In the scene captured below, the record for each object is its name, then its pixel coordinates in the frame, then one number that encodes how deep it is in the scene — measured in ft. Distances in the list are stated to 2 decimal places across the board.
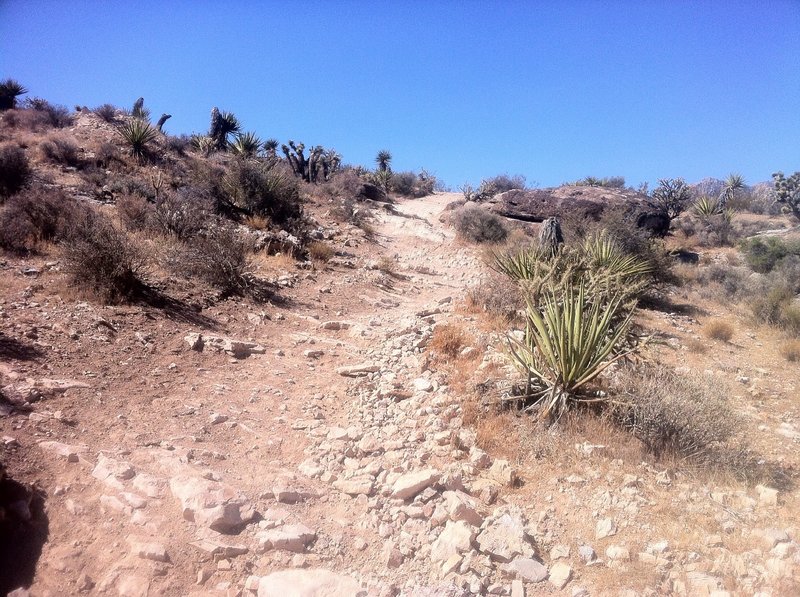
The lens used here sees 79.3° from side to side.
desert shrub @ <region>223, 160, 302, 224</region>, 45.93
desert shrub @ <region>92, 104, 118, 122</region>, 72.54
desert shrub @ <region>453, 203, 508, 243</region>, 55.93
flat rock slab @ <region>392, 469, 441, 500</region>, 10.64
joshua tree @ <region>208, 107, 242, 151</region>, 84.04
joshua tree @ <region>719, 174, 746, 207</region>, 92.10
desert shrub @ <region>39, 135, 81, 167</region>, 47.96
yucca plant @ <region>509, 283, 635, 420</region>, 13.82
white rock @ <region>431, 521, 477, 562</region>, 9.00
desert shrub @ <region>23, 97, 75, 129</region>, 65.62
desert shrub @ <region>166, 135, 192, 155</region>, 66.74
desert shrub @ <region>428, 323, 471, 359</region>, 19.65
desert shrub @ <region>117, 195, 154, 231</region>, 33.12
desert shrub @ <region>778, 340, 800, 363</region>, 23.07
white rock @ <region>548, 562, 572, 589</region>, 8.45
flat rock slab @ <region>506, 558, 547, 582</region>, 8.57
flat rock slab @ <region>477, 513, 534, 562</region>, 8.98
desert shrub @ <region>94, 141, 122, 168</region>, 51.13
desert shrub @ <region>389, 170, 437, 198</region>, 99.96
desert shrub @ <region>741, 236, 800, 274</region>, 43.11
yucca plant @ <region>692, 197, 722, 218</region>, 75.05
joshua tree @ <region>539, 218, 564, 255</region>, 36.78
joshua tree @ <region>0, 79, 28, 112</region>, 73.26
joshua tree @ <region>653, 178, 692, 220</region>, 70.49
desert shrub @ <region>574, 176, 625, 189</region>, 95.40
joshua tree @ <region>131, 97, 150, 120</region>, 77.82
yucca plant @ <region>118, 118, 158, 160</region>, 55.52
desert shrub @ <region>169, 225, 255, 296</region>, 25.21
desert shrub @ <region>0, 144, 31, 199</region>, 35.01
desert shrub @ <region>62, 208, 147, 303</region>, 19.72
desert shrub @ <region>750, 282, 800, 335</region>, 27.30
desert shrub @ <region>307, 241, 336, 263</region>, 37.67
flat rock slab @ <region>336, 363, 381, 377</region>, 18.02
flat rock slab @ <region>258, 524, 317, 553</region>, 8.82
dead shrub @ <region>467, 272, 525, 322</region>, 25.46
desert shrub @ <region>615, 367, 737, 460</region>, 12.26
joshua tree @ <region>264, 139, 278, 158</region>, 103.80
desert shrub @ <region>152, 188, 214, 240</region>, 32.45
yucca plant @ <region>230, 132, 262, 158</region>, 74.13
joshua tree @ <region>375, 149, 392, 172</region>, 111.34
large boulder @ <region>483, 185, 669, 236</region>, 56.18
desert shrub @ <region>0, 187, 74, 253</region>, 25.00
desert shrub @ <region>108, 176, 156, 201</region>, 41.55
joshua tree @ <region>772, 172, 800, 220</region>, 66.49
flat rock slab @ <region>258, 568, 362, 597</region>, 7.79
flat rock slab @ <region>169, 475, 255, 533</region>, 9.05
